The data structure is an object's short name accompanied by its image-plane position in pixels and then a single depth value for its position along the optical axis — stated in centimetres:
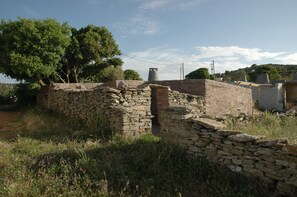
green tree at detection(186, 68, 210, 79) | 3881
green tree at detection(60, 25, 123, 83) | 1908
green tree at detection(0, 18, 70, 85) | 1347
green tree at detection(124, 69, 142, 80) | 3189
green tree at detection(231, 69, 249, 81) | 4811
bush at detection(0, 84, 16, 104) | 2036
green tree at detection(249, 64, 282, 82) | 4156
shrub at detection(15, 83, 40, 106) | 1739
